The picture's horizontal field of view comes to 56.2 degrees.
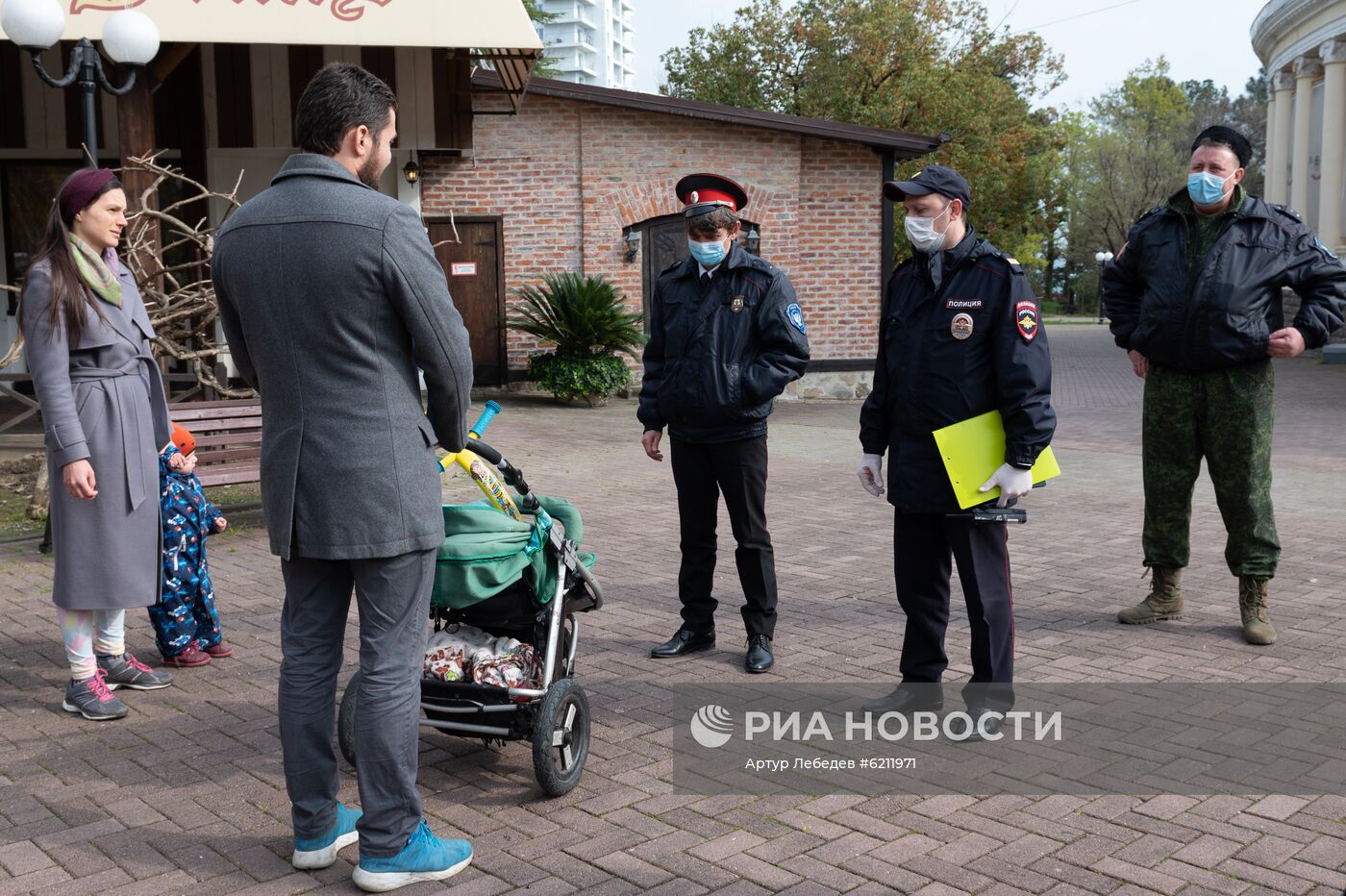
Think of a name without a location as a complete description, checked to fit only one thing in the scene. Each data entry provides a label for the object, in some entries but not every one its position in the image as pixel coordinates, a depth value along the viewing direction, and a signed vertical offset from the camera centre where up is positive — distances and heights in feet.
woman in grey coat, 14.52 -1.02
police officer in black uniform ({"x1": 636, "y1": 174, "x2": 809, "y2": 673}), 16.39 -0.58
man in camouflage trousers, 17.48 -0.09
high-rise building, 453.58 +109.11
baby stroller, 12.28 -2.87
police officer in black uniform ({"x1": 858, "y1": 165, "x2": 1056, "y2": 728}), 13.55 -0.74
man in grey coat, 9.82 -0.70
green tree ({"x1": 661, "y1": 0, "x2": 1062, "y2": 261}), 100.37 +21.89
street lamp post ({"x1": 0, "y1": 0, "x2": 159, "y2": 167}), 26.27 +6.27
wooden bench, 26.13 -2.24
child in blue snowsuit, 16.76 -3.18
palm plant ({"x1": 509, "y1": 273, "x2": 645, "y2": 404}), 49.98 -0.15
